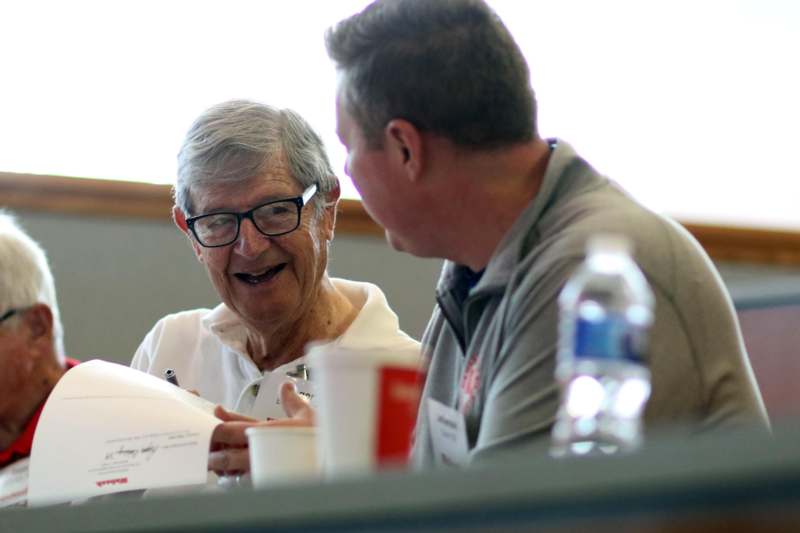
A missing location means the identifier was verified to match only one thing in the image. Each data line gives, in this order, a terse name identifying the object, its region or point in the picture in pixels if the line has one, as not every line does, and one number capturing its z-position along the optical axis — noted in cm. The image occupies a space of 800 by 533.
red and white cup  346
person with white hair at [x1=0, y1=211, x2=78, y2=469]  440
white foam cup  390
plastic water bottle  340
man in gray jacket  398
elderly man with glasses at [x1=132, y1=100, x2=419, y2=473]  448
